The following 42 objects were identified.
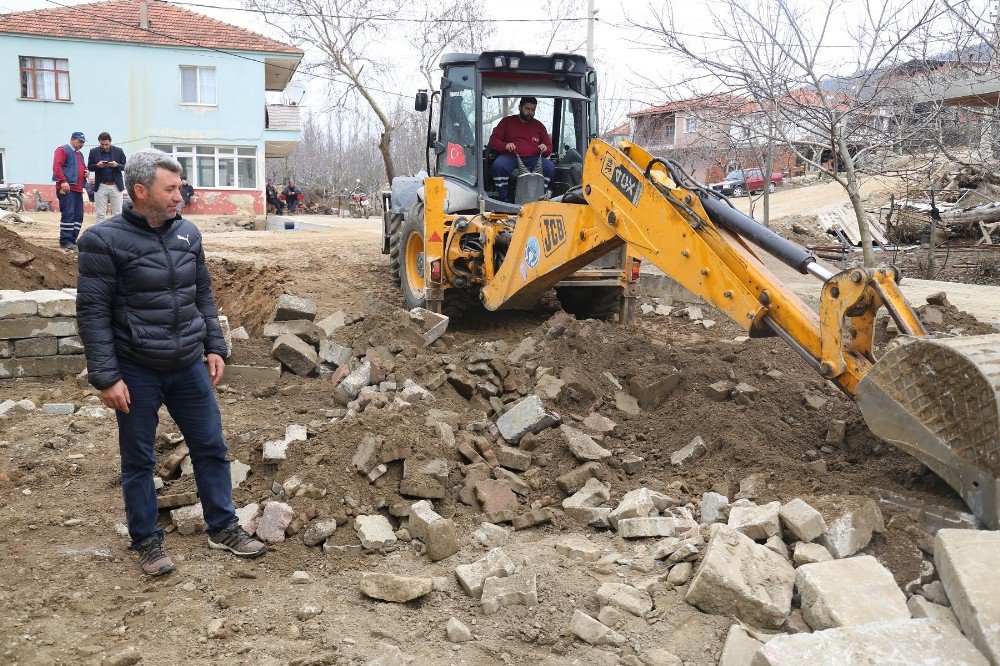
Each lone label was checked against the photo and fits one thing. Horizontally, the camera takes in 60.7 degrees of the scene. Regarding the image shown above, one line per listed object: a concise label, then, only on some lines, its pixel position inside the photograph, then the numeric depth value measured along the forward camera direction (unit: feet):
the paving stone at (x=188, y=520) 14.06
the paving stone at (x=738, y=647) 10.12
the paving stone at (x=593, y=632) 10.78
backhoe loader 11.81
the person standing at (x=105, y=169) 43.37
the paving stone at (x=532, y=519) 14.32
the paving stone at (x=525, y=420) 16.87
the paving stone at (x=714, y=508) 13.47
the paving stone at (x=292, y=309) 25.46
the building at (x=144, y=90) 89.20
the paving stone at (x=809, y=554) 11.85
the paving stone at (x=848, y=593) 10.36
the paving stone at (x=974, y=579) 9.34
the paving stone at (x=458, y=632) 11.07
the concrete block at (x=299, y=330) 23.50
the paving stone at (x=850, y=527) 12.05
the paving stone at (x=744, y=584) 11.00
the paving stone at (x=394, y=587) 11.96
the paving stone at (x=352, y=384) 19.58
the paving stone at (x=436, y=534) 13.30
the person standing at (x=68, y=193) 39.06
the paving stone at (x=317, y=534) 13.75
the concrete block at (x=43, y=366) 21.74
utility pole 83.53
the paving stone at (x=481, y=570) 12.02
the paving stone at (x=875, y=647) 9.09
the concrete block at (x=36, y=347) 21.83
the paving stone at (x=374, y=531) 13.64
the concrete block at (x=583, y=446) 15.90
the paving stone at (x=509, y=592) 11.58
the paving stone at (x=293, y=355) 22.50
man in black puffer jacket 12.00
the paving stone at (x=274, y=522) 13.89
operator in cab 26.86
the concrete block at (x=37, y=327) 21.65
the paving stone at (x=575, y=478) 15.08
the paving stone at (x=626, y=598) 11.32
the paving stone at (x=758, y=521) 12.34
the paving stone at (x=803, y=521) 12.21
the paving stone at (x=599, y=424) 17.28
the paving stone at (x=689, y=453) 15.79
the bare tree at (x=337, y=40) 94.07
